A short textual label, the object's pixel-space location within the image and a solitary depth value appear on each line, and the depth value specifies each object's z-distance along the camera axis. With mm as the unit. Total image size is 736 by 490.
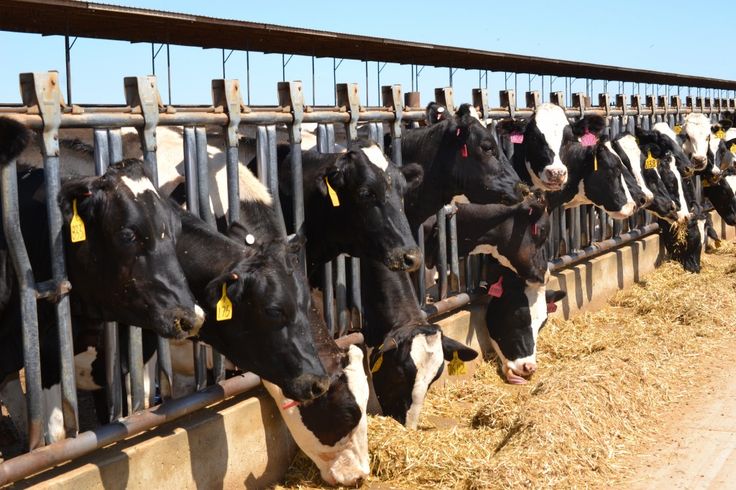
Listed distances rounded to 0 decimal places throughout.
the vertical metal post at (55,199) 4918
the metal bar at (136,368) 5555
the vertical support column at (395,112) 8516
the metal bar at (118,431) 4637
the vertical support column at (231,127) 6262
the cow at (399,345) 7398
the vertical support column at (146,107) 5598
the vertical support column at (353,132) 7789
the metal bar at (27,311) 4812
